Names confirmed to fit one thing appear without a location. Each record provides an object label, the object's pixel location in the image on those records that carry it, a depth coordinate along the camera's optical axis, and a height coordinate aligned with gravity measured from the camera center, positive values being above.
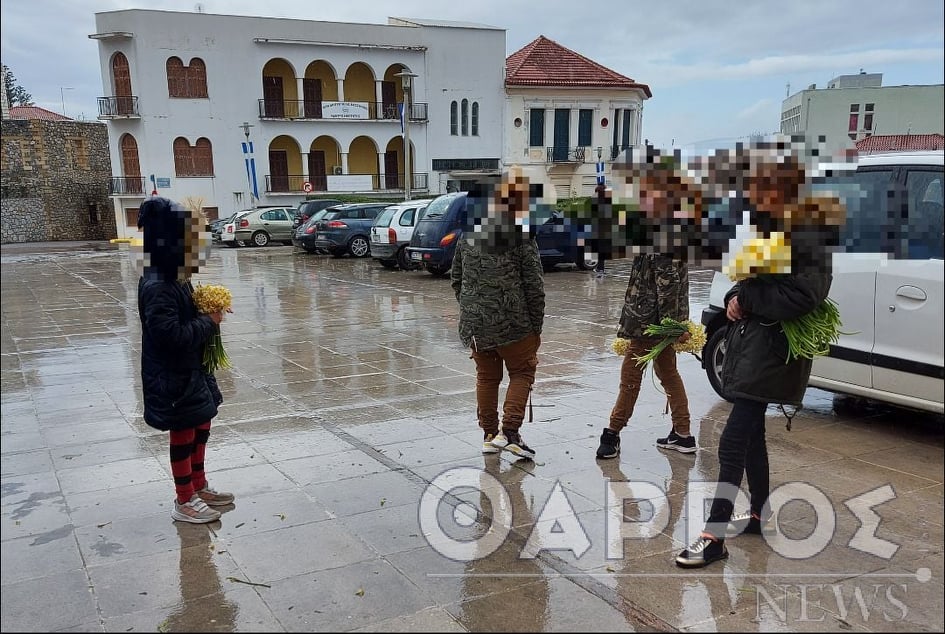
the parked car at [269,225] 22.36 -1.32
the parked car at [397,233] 17.44 -1.19
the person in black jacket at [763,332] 3.11 -0.69
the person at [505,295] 4.56 -0.70
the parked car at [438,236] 15.36 -1.13
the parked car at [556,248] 16.16 -1.47
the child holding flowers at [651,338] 4.61 -0.97
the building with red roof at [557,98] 18.11 +2.64
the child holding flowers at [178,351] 3.50 -0.81
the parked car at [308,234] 22.27 -1.53
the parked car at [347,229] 21.34 -1.35
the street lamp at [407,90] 24.68 +3.36
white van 3.52 -0.68
